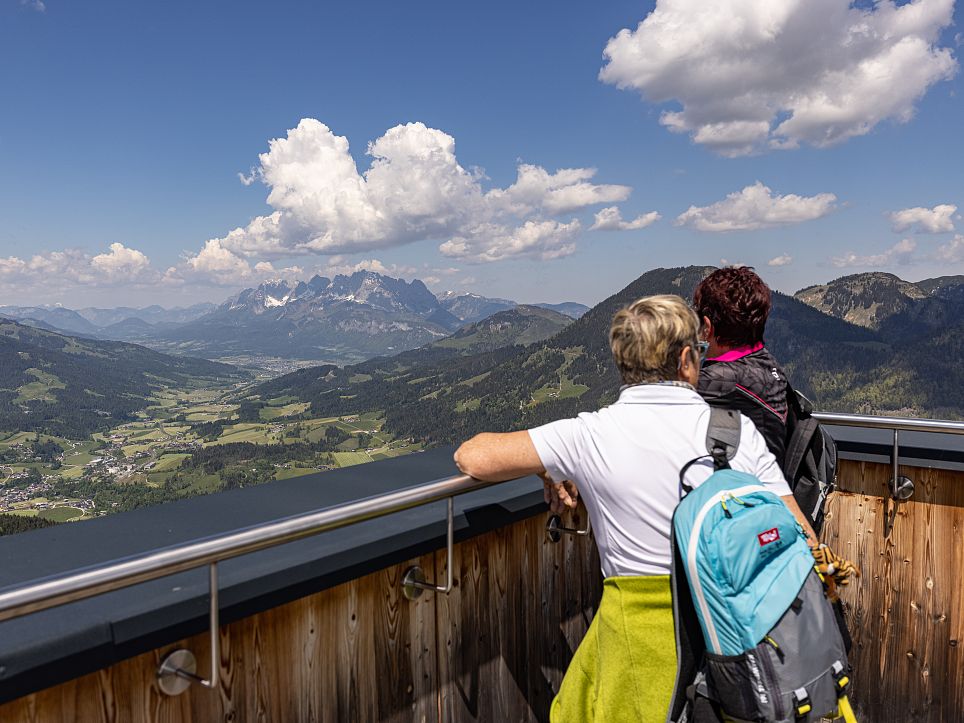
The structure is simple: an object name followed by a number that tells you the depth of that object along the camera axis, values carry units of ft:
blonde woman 5.33
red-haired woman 6.95
